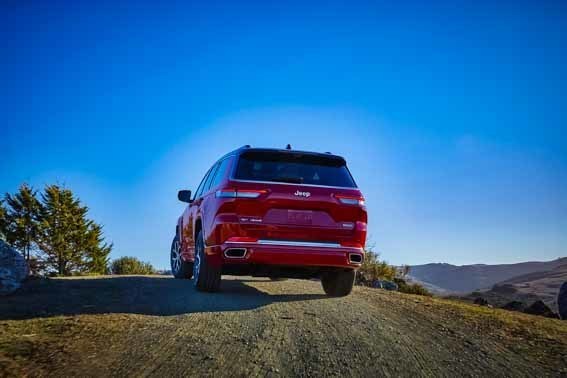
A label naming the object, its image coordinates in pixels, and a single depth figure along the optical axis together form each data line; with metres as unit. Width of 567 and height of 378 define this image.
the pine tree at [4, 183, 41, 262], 37.06
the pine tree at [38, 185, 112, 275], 36.84
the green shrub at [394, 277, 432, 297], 12.40
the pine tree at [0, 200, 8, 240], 37.03
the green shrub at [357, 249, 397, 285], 16.55
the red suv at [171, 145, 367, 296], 5.45
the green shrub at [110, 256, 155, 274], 31.89
